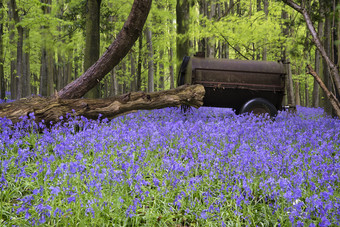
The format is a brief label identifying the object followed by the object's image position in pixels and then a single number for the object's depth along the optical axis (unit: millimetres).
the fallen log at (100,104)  6090
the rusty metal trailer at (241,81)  9594
